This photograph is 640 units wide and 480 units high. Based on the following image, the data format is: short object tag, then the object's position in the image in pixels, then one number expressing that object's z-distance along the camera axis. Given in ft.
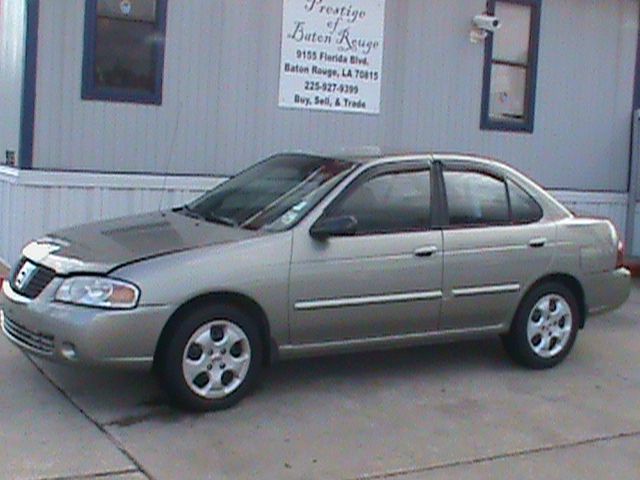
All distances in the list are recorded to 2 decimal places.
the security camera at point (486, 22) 36.86
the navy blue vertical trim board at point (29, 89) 29.84
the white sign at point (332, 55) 34.01
